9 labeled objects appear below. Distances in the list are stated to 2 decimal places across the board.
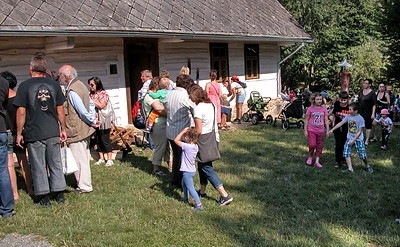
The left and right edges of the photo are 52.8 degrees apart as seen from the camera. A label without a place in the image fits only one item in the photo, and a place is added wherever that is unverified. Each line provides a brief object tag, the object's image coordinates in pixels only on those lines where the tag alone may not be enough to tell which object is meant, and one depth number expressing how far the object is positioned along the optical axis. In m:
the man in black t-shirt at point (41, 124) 5.12
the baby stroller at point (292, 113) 11.86
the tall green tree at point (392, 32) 15.19
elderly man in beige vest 5.80
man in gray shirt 5.87
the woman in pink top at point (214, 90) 10.16
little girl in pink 7.48
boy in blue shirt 6.98
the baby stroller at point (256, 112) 13.13
